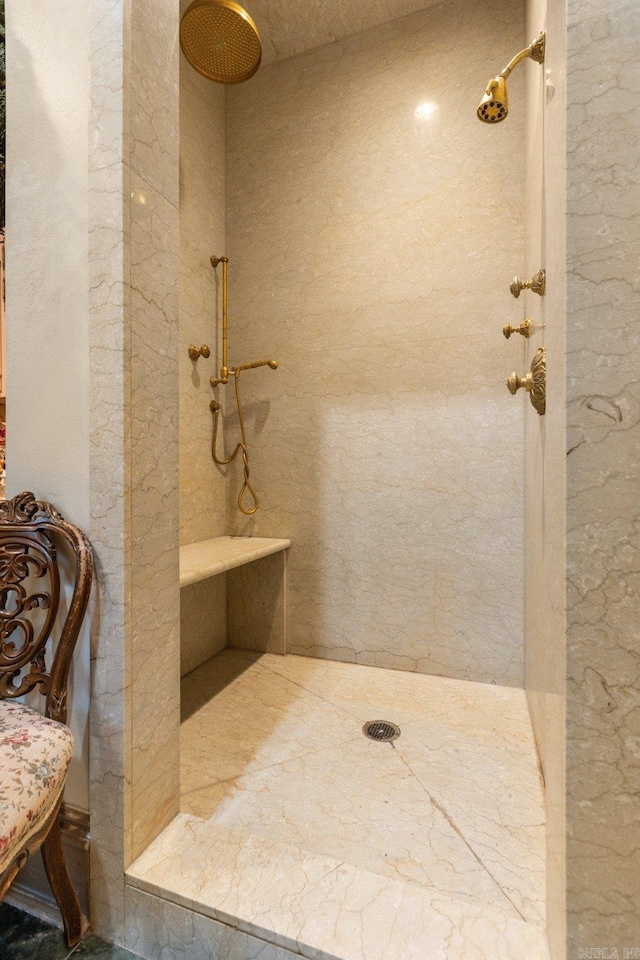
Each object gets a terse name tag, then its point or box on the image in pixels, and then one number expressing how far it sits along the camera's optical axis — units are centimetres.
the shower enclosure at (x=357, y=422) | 172
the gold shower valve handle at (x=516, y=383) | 122
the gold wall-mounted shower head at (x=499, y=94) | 123
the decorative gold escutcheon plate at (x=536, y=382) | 114
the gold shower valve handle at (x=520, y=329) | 159
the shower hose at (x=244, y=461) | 239
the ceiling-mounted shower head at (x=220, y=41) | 172
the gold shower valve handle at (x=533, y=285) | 115
